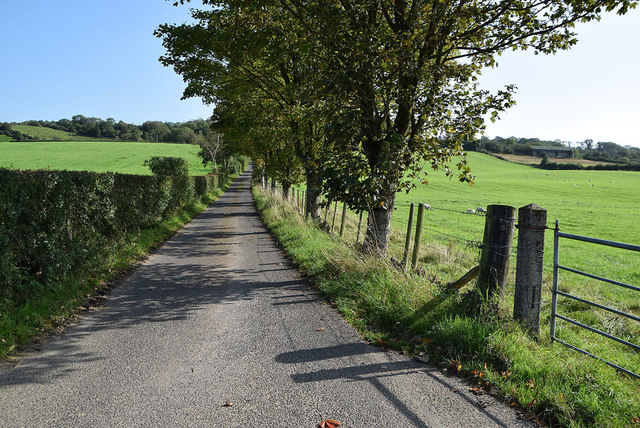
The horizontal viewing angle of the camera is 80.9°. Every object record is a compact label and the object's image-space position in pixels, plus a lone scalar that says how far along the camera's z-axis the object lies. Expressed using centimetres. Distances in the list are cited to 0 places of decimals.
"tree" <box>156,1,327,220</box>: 1072
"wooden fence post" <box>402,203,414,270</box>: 731
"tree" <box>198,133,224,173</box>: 6175
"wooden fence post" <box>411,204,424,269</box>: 702
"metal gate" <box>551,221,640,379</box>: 327
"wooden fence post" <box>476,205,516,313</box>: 446
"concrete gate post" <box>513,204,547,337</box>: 417
